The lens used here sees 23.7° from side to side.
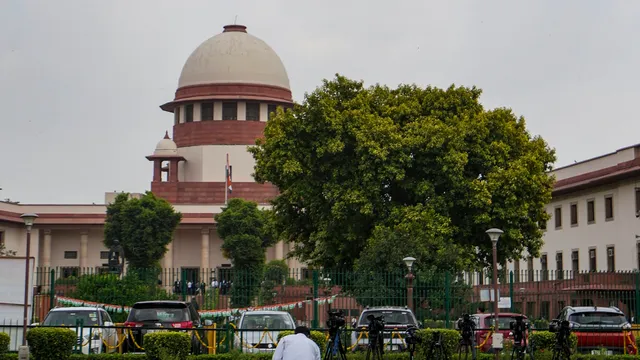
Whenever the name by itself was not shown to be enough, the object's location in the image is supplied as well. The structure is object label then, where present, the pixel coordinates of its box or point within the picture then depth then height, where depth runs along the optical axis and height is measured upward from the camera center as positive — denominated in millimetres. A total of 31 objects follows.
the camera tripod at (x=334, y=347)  28781 +251
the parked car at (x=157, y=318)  34781 +973
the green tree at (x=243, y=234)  95000 +7903
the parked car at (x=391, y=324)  34000 +833
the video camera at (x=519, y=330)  30562 +603
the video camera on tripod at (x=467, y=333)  31328 +553
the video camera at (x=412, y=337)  30844 +473
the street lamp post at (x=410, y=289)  40644 +1901
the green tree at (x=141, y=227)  94875 +8340
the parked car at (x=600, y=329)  34062 +684
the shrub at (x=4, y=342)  32344 +392
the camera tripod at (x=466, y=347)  31500 +273
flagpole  102631 +11835
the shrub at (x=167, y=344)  31812 +339
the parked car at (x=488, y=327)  35844 +816
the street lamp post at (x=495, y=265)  35662 +2376
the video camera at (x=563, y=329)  30625 +621
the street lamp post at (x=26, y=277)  34700 +1990
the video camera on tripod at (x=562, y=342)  30500 +362
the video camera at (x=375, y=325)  29938 +685
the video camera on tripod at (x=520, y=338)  30605 +440
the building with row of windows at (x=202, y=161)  102938 +14350
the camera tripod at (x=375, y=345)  30172 +297
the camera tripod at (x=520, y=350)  30672 +200
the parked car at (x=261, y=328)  33906 +730
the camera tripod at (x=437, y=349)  30734 +227
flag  103125 +12257
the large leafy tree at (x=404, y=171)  53719 +6772
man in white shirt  23000 +169
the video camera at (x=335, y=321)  28703 +733
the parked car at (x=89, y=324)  34594 +853
